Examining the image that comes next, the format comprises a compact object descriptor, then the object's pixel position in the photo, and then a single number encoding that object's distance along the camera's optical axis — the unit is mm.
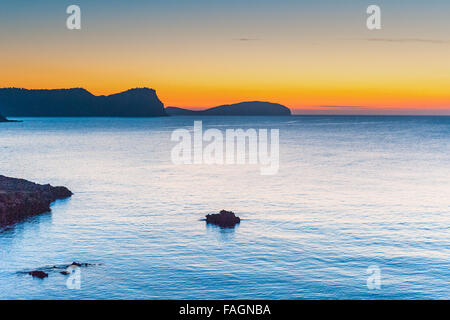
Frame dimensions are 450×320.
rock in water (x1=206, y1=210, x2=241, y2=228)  39188
